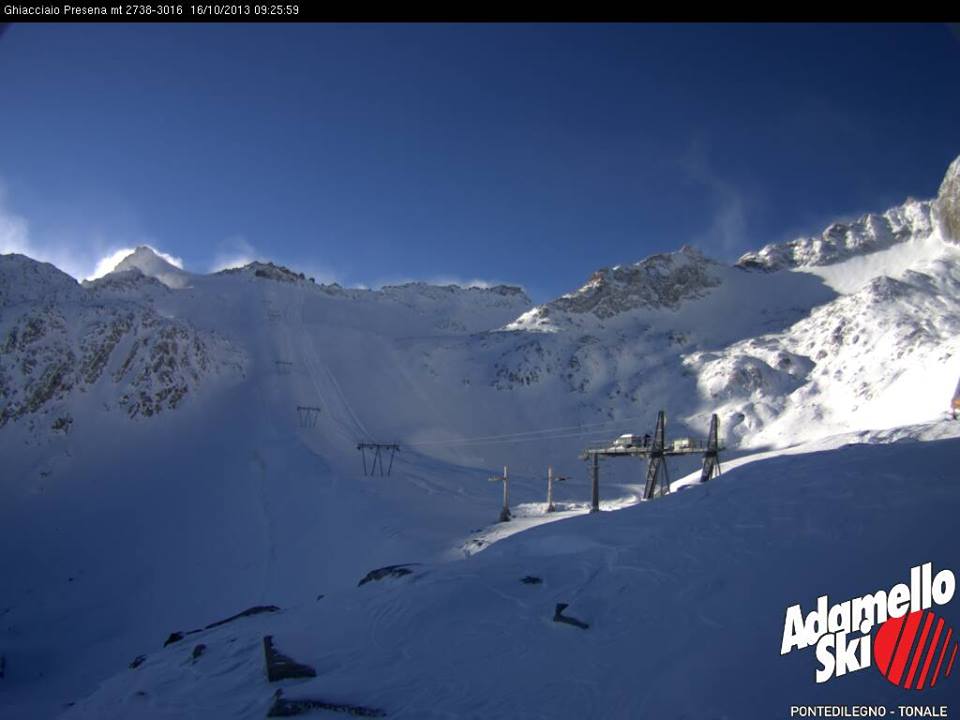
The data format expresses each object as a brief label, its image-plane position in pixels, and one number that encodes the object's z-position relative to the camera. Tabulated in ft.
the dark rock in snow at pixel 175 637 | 52.71
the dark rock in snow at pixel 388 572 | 50.60
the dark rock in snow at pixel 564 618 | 34.67
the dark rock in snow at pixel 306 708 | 28.68
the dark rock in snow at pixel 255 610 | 54.90
